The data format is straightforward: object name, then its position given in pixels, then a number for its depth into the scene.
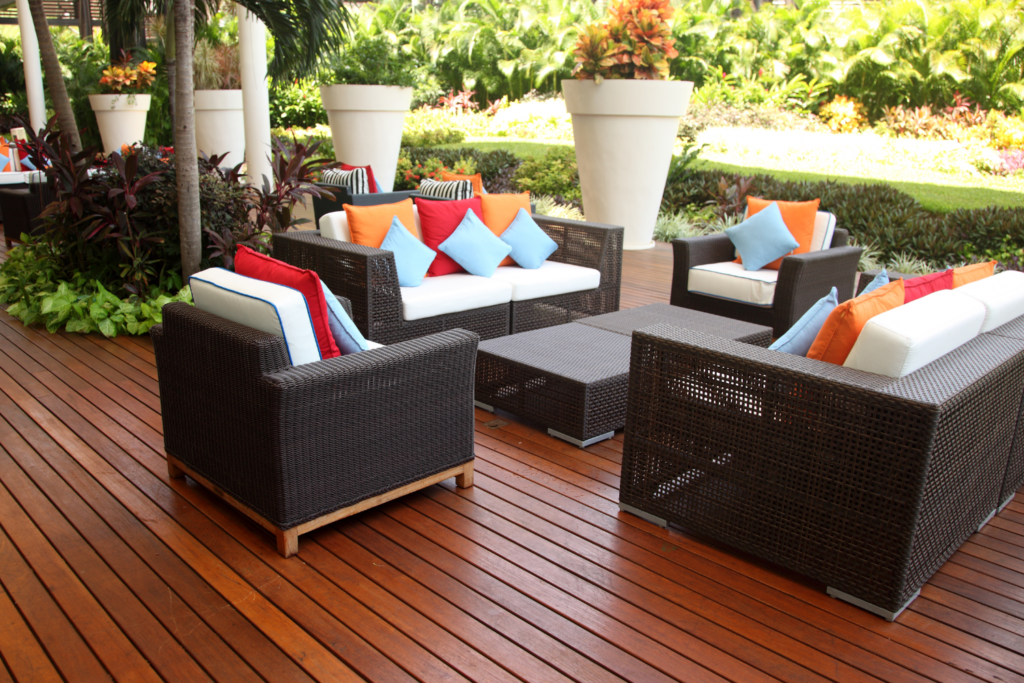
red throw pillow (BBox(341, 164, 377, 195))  6.93
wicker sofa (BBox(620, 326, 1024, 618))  2.10
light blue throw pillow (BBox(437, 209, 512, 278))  4.54
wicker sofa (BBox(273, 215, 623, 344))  3.96
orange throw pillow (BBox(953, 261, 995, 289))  2.80
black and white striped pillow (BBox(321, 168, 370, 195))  6.93
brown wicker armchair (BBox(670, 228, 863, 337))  4.48
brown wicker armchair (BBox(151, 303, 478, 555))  2.36
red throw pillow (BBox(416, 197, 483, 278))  4.59
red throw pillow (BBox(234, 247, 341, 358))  2.53
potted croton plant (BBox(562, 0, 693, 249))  7.24
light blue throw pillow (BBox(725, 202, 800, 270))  4.87
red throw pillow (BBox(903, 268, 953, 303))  2.55
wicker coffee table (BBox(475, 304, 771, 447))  3.31
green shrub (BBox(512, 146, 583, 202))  10.98
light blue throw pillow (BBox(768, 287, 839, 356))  2.52
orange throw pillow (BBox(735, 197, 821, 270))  4.96
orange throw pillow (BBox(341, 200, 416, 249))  4.33
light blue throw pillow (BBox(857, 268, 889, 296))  2.83
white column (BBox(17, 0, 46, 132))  10.05
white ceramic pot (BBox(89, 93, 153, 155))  11.23
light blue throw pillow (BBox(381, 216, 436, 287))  4.26
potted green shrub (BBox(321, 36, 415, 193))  9.45
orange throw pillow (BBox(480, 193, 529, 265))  4.87
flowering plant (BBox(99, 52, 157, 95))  10.93
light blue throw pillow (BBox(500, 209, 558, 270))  4.81
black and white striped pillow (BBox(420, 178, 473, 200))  5.53
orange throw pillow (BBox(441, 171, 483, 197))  5.70
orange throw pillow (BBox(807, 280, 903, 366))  2.29
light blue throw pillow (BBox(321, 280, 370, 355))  2.63
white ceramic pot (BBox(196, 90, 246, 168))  10.75
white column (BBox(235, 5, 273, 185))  7.07
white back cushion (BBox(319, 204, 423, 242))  4.43
